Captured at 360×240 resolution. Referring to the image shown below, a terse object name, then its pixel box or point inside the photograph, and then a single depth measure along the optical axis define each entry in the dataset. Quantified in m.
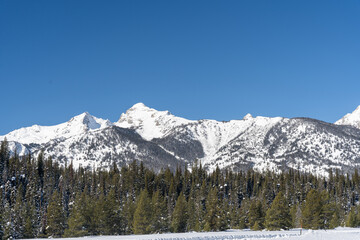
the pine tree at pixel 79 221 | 73.06
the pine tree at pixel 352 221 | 106.25
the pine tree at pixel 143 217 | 79.44
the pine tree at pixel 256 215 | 86.69
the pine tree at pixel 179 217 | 90.81
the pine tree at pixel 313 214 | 81.50
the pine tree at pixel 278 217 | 76.79
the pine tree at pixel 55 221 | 76.44
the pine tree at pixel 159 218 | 84.83
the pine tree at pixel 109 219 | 81.69
